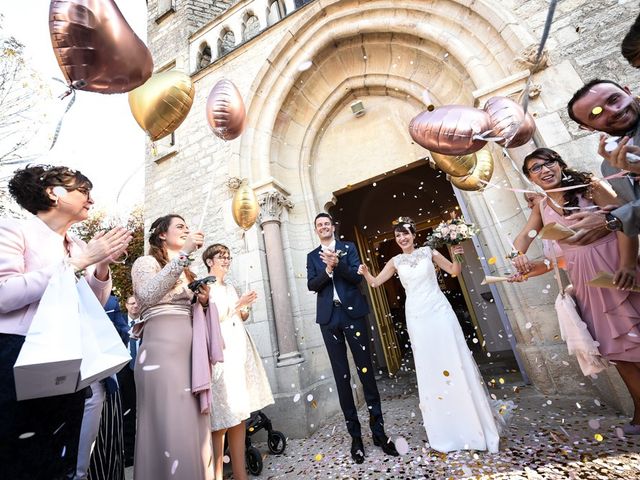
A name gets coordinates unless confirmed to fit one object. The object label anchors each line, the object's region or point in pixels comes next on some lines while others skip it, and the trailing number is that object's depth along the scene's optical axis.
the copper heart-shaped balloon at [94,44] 1.59
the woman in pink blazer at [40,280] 1.13
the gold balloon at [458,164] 2.85
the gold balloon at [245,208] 3.36
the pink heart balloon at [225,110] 2.61
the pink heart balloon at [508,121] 2.24
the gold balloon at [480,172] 2.97
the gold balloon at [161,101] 2.40
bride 2.23
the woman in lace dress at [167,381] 1.67
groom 2.47
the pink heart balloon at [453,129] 2.10
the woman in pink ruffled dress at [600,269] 1.89
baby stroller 2.65
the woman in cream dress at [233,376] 2.24
